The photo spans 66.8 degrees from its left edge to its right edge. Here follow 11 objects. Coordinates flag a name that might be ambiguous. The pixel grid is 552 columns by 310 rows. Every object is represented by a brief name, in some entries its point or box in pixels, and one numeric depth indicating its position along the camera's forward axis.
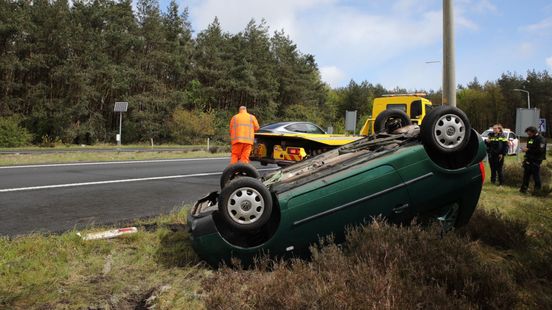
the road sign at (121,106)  25.98
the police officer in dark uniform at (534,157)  9.76
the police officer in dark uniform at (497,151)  11.20
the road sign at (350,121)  24.22
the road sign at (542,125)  28.91
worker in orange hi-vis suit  8.90
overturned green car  3.51
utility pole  6.80
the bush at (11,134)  31.95
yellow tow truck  9.76
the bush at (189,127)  42.03
